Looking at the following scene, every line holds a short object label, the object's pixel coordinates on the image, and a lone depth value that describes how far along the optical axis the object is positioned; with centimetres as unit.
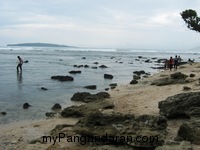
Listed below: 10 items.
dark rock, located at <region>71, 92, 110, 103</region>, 1470
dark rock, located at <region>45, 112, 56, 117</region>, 1206
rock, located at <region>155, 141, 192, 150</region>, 612
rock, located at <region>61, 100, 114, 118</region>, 1100
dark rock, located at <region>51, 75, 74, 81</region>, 2474
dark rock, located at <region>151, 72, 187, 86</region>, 1644
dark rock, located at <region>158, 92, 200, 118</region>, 869
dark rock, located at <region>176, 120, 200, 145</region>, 681
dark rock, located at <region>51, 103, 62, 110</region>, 1334
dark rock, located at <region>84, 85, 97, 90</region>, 2055
